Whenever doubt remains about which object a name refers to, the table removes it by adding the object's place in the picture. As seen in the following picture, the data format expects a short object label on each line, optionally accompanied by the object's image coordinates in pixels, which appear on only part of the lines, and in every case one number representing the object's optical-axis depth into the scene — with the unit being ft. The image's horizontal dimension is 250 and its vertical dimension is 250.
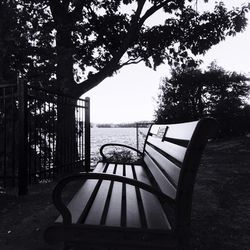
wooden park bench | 6.09
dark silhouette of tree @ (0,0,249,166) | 28.96
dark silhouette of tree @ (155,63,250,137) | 73.82
